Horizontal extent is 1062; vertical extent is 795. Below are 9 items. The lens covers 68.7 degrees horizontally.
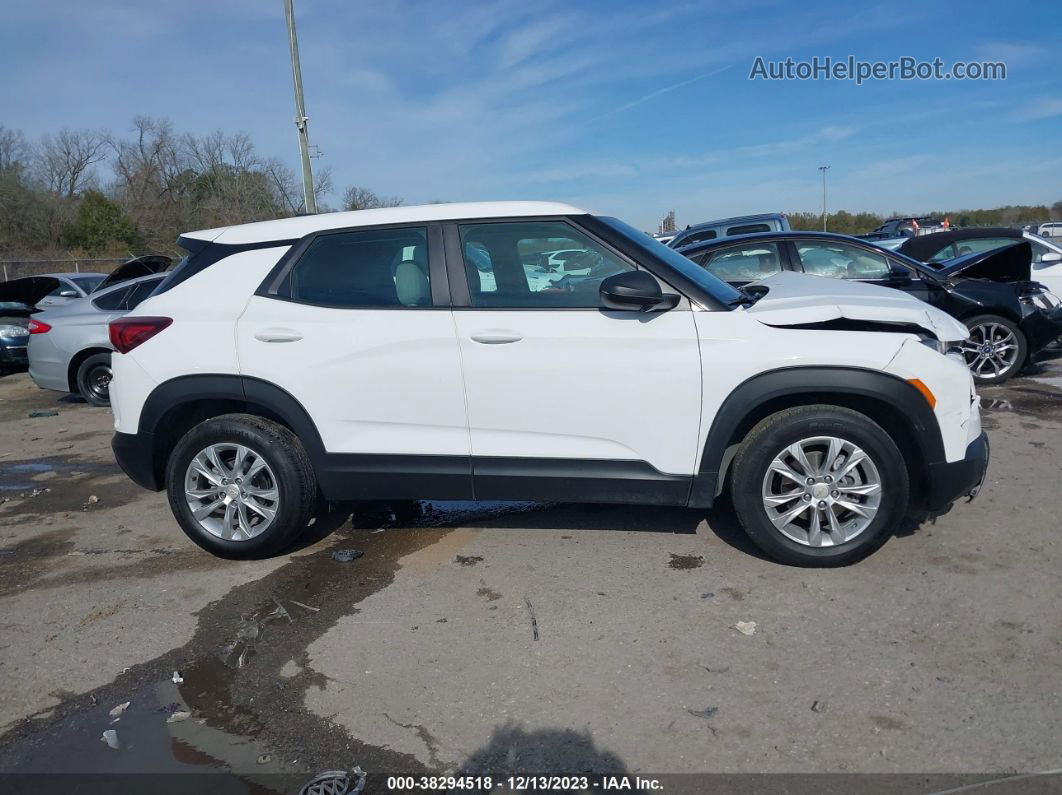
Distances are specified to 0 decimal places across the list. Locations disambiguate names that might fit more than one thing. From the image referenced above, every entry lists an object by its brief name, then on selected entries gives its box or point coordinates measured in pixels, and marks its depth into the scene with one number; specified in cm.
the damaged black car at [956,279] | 824
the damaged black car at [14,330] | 1234
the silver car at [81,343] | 937
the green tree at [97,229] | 4150
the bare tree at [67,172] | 4981
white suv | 383
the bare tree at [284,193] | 4197
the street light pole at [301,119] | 1562
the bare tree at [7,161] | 4334
